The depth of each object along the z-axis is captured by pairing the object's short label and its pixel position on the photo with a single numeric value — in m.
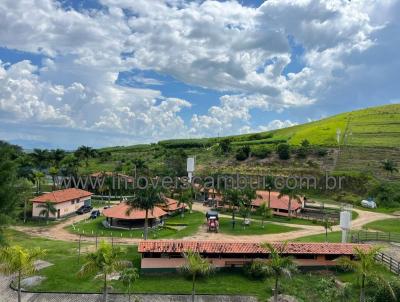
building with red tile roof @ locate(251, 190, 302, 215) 78.12
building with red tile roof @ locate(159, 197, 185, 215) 76.41
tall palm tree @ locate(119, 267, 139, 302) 32.53
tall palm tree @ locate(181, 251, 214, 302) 30.95
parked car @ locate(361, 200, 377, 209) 85.38
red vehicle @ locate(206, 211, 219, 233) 63.02
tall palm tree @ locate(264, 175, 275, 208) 78.38
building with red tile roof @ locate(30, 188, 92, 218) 77.12
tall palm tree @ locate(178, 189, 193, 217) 77.25
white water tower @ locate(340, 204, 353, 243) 46.97
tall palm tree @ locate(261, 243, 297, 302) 31.39
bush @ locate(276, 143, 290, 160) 121.00
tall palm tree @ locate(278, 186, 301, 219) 73.62
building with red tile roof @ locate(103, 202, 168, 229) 66.44
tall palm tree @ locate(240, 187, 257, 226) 67.44
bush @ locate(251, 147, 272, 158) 126.50
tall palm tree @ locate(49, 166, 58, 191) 104.56
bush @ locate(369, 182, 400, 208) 86.19
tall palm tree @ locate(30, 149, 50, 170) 107.69
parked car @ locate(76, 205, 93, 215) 82.69
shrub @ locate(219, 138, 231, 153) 138.50
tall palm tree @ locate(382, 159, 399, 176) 98.02
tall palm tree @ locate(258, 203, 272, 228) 71.50
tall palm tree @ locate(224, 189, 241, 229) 69.56
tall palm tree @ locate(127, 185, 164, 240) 53.31
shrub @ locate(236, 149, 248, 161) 127.75
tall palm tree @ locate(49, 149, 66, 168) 111.78
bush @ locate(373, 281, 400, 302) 32.72
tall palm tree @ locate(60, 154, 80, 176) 110.51
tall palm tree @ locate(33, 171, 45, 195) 95.95
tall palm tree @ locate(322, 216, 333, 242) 55.69
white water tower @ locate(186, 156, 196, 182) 81.56
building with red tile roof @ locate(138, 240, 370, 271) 41.16
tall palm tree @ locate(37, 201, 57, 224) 74.19
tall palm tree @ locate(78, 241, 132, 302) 29.72
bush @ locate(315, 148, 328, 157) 120.94
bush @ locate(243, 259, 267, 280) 39.07
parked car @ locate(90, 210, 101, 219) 76.12
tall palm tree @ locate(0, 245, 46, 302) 29.27
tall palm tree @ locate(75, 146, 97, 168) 120.00
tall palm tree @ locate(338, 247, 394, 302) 28.13
